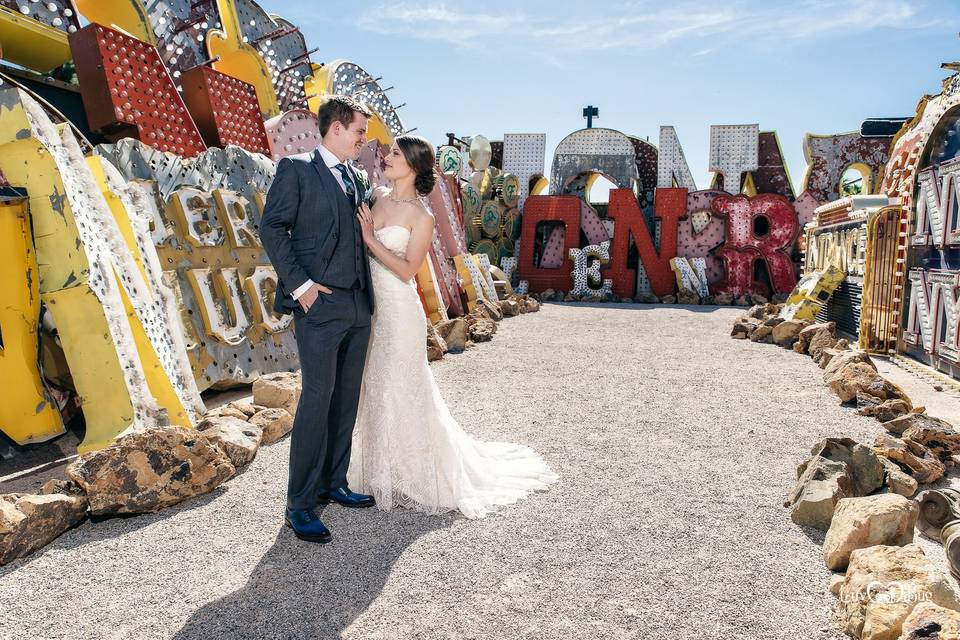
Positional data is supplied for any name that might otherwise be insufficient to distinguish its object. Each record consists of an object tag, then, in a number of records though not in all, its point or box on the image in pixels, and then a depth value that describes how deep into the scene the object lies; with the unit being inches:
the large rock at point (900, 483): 117.3
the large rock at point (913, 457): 126.9
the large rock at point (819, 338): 264.2
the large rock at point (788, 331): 299.1
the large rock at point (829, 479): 106.3
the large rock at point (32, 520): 93.4
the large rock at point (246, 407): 160.6
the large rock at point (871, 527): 91.0
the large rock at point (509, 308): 423.8
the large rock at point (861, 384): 181.5
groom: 97.5
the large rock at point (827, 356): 239.5
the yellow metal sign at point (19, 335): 138.7
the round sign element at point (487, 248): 570.9
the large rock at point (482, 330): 317.4
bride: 110.8
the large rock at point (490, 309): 388.7
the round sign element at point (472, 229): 558.6
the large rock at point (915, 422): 141.6
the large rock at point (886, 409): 170.4
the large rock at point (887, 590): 72.1
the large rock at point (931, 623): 64.2
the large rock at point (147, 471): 108.7
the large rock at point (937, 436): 136.2
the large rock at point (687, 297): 528.7
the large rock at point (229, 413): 156.1
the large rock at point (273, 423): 154.3
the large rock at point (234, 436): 135.1
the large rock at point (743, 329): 336.5
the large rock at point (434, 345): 262.5
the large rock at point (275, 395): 168.9
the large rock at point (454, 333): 286.4
